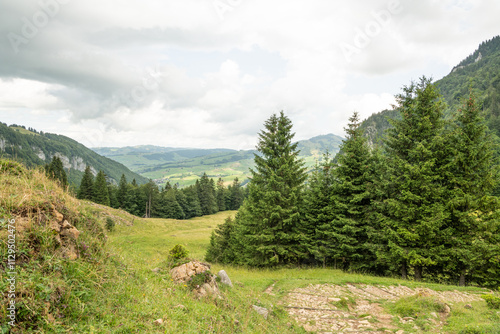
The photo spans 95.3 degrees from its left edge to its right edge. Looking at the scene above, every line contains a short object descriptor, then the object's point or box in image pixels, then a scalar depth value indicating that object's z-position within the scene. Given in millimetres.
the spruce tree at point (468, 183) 14953
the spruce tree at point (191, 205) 81312
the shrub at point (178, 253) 10383
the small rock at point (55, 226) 5449
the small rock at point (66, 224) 5914
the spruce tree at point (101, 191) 60719
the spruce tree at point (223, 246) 28328
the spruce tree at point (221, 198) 95812
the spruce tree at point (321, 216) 19656
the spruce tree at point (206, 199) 87188
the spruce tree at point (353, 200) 18453
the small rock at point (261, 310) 8523
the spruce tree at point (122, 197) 73062
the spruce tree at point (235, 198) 101250
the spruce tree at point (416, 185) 15547
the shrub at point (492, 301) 9684
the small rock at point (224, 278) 10338
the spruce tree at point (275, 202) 20438
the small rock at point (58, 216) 5859
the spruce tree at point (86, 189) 60594
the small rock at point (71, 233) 5781
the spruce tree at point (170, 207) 75438
